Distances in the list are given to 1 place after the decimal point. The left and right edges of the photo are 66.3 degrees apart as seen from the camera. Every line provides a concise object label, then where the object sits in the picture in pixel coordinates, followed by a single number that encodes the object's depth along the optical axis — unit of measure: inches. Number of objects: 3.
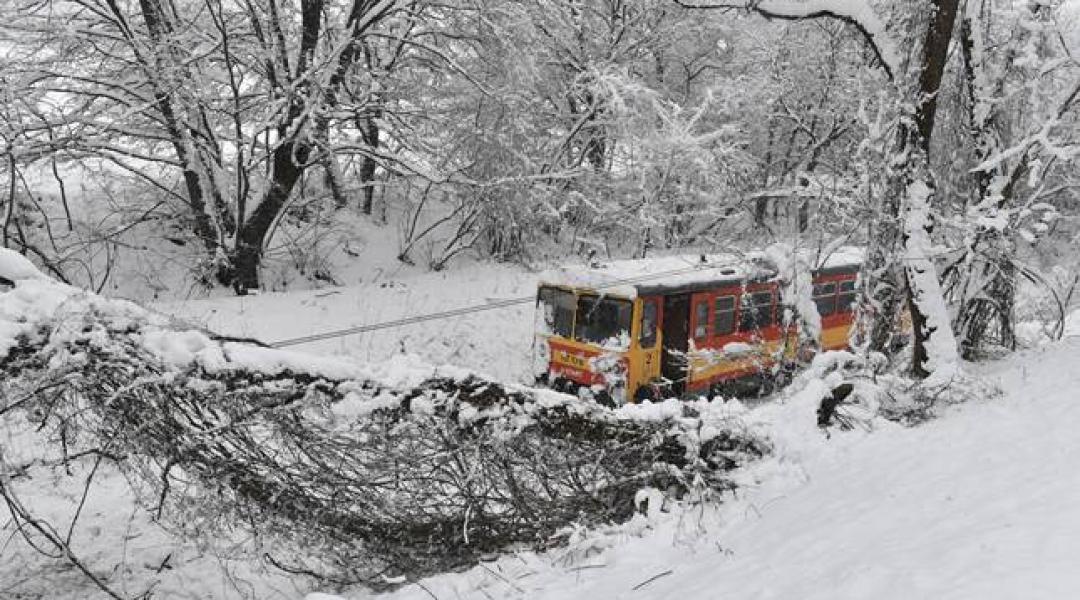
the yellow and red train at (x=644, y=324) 485.7
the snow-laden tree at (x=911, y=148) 341.7
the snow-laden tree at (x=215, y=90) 548.7
